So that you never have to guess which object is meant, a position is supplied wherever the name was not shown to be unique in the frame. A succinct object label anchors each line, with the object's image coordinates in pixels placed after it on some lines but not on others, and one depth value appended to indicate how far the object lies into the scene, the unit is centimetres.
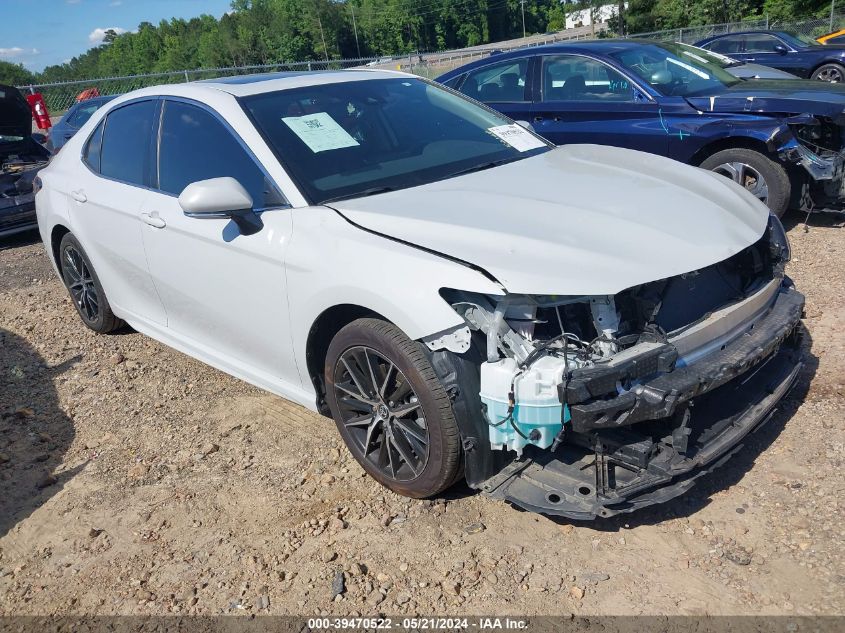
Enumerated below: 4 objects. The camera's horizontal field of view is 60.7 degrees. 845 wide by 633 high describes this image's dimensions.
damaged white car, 261
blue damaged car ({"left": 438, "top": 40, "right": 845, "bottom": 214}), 599
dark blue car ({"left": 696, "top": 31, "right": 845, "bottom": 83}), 1547
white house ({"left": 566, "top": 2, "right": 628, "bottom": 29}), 5559
